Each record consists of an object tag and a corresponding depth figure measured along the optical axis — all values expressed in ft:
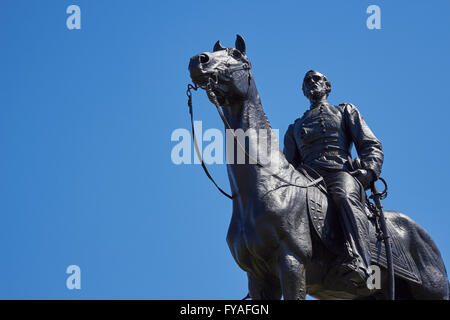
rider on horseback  41.29
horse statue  38.47
